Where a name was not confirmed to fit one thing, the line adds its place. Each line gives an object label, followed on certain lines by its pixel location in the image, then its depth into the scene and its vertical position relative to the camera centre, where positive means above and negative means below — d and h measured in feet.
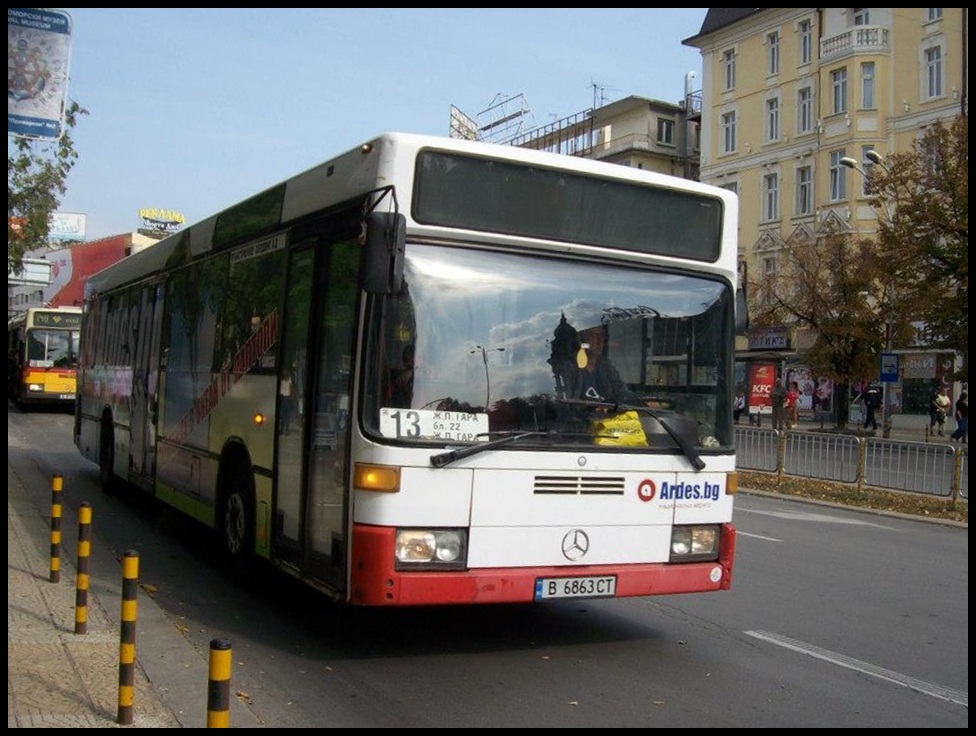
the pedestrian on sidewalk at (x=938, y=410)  114.93 -0.33
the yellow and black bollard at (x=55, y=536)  27.25 -3.95
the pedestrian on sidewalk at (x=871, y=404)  123.01 +0.10
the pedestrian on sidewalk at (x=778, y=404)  115.96 -0.22
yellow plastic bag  22.25 -0.69
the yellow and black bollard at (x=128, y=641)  17.04 -4.15
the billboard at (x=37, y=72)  28.04 +8.03
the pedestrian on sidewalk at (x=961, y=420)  105.13 -1.20
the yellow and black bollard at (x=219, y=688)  13.56 -3.81
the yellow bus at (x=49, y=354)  110.63 +2.50
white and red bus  20.86 +0.23
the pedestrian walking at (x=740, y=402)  131.44 -0.16
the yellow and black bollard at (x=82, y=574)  22.22 -3.99
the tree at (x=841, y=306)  121.19 +11.19
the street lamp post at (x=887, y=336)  102.44 +7.09
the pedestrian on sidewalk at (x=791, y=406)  127.19 -0.45
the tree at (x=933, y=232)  97.96 +16.02
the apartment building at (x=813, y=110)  144.15 +43.56
